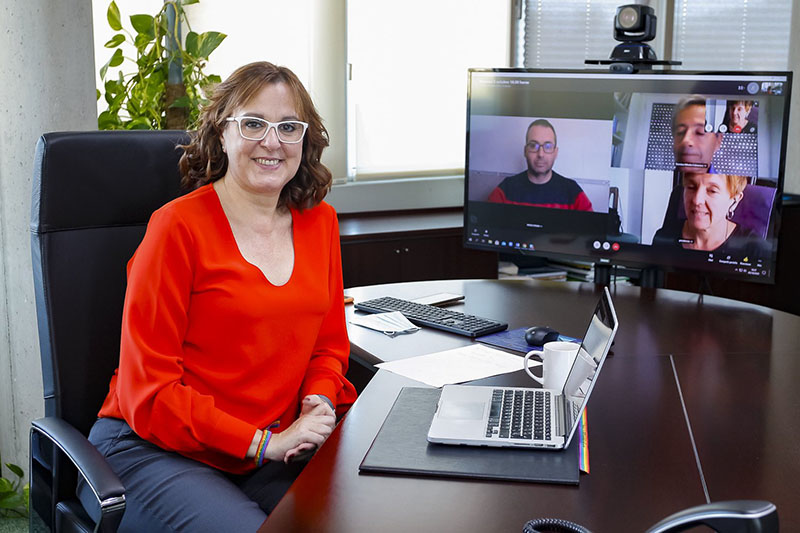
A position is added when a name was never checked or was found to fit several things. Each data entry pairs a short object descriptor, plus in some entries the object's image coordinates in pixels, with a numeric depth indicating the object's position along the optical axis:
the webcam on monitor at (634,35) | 2.71
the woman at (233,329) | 1.63
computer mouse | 2.03
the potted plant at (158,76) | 3.09
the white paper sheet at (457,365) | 1.79
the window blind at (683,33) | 4.18
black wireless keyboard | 2.13
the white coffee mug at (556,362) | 1.66
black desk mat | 1.31
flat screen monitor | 2.33
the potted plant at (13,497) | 2.74
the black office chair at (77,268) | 1.64
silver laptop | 1.41
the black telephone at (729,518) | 0.88
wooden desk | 1.20
